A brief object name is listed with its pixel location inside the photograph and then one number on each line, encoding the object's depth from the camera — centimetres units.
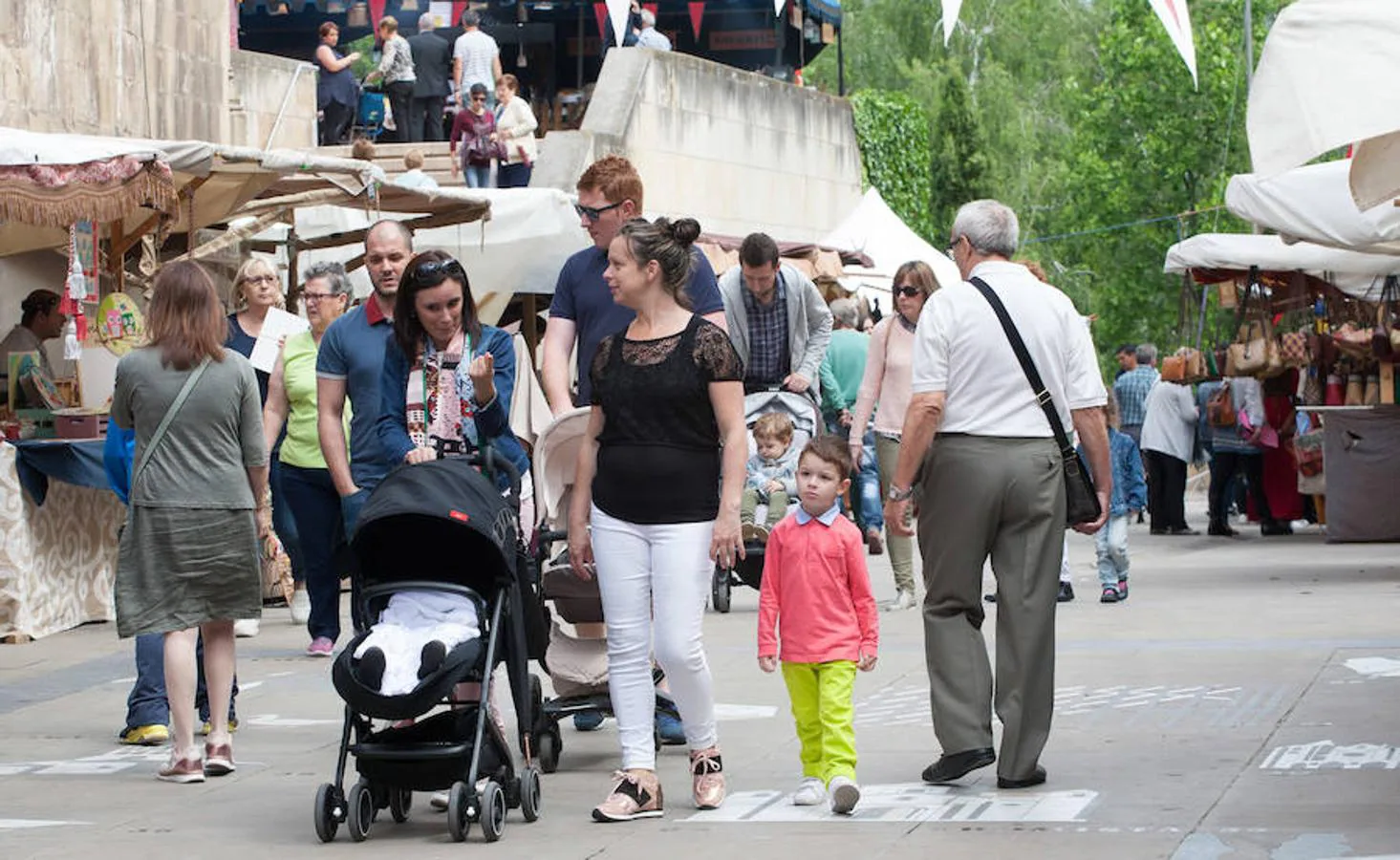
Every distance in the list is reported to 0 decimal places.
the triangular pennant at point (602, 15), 3457
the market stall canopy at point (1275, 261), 1805
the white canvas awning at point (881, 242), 2727
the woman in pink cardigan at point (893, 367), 1245
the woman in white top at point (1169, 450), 2225
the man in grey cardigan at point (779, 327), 1267
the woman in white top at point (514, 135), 2453
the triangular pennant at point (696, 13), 3538
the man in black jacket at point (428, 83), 2795
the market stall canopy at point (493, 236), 1775
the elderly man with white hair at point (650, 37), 2928
